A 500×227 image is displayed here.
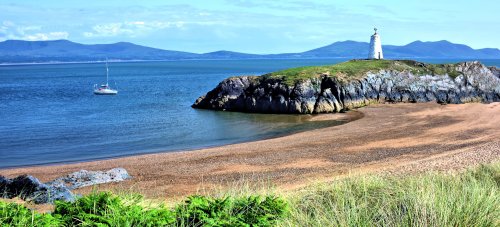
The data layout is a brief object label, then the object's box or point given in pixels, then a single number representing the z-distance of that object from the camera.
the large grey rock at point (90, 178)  20.34
